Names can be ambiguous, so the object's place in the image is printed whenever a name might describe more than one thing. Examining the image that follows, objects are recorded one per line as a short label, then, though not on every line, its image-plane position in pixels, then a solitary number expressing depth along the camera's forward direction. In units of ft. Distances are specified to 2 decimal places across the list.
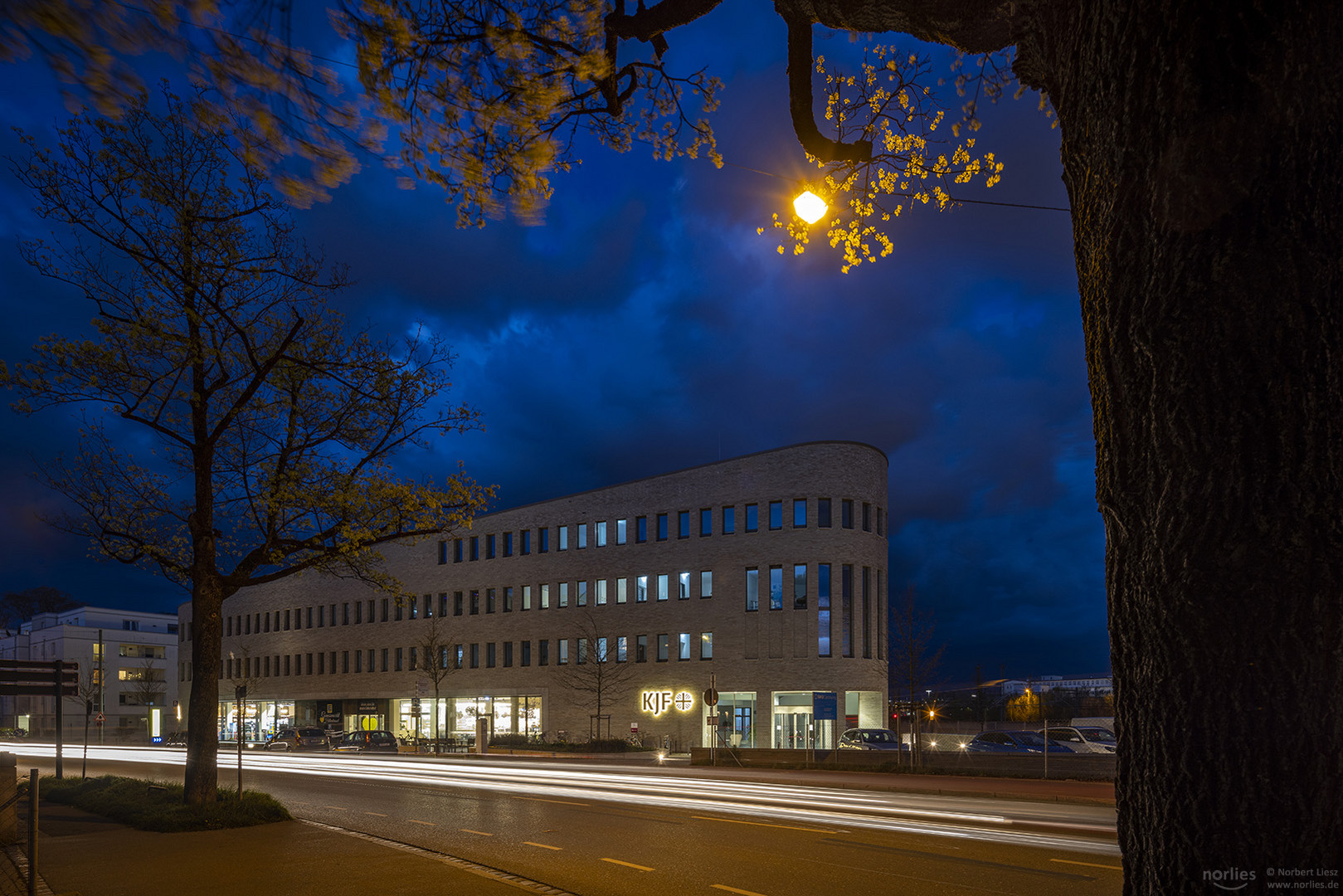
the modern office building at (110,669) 335.67
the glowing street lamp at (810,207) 22.57
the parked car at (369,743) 176.35
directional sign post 66.39
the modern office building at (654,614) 159.02
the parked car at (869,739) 119.79
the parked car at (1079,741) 106.95
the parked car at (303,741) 181.51
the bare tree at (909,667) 135.11
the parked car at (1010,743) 100.78
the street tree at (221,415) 52.01
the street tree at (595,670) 176.68
